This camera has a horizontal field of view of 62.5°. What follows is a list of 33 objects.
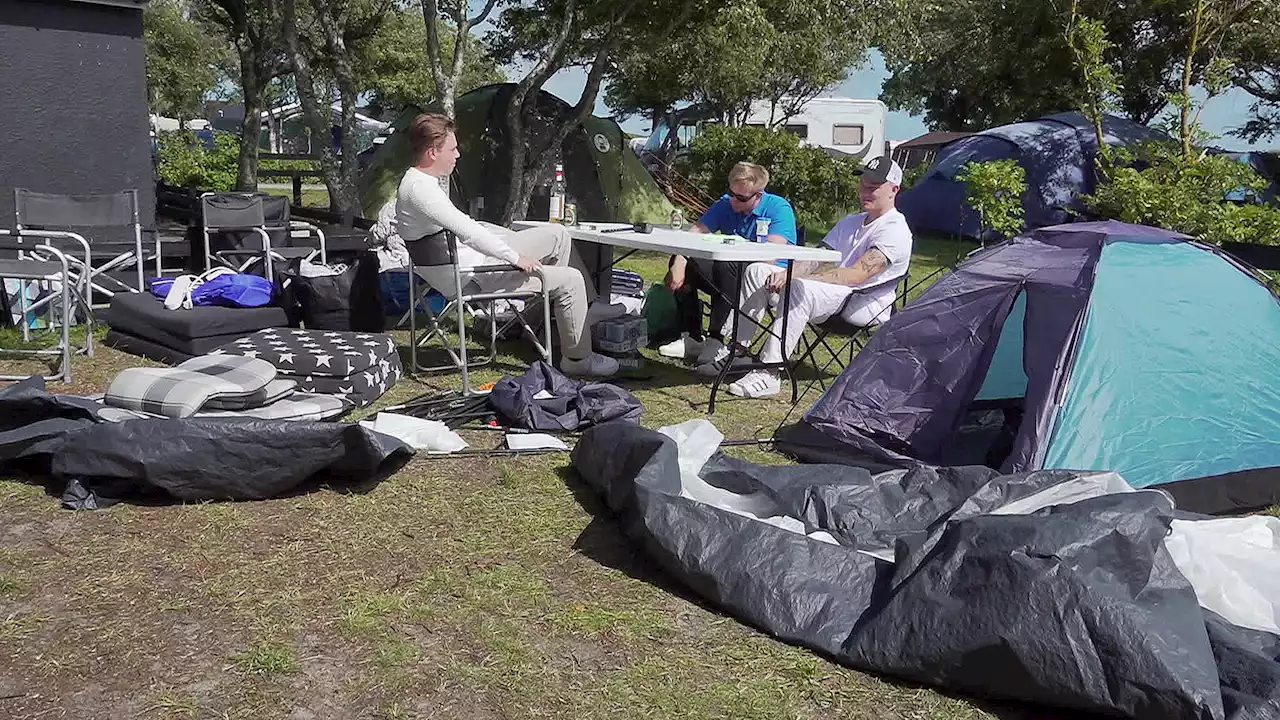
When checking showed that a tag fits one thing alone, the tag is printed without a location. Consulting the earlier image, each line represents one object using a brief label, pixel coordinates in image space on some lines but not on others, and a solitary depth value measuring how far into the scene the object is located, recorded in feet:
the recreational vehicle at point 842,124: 101.04
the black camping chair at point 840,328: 17.17
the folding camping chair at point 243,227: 22.08
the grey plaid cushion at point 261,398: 12.71
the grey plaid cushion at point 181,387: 12.13
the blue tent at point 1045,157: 41.78
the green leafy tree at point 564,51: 33.12
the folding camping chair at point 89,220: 19.61
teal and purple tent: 11.91
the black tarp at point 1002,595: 7.22
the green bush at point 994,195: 27.20
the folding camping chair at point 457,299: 15.85
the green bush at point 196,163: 54.54
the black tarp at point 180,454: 10.85
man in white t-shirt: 16.99
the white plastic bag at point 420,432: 13.41
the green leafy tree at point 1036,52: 47.85
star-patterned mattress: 15.01
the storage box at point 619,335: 17.75
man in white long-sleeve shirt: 15.74
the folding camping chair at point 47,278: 15.66
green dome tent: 35.83
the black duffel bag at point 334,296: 18.89
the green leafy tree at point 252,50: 36.78
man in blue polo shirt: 18.76
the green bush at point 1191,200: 21.52
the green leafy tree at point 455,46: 32.17
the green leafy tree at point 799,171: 53.21
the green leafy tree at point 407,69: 84.17
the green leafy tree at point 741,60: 33.63
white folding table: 15.23
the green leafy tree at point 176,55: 80.02
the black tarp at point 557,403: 14.38
